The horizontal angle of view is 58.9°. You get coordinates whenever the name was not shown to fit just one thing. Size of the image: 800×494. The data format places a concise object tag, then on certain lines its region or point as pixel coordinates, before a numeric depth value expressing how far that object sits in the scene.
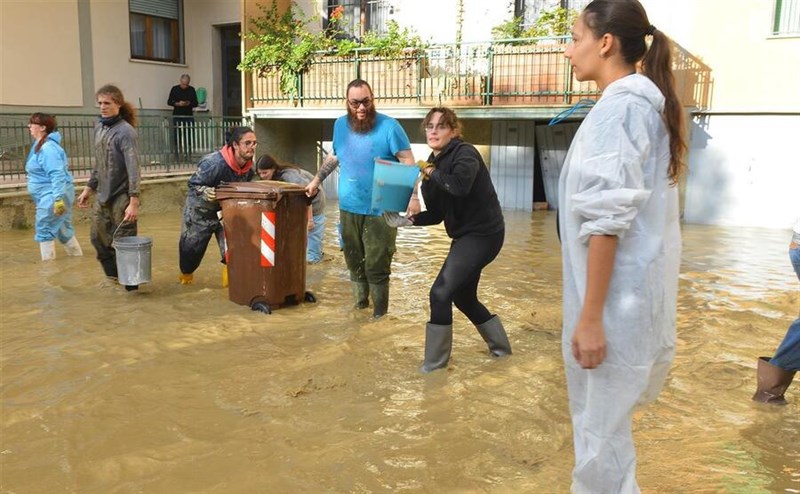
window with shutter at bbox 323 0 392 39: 14.92
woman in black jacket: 4.28
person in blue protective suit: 7.65
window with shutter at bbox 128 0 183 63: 16.78
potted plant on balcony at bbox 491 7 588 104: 11.90
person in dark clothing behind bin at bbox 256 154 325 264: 7.12
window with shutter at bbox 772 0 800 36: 10.78
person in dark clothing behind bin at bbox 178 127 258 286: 6.31
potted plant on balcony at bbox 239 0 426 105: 13.18
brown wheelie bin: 5.93
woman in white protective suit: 1.96
